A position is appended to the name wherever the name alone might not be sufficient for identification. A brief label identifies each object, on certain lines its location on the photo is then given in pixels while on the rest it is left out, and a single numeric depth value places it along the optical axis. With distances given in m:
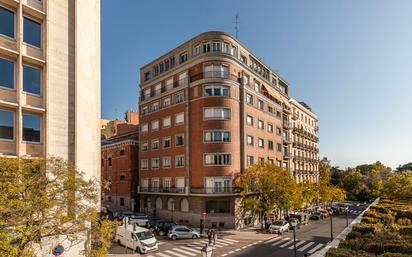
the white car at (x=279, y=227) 37.28
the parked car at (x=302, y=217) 47.28
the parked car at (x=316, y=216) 53.93
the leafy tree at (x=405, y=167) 148.48
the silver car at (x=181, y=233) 33.09
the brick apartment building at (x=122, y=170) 54.38
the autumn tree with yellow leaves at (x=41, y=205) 10.38
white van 26.67
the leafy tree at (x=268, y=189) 39.26
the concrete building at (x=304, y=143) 67.50
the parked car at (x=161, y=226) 36.00
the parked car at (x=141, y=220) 36.88
